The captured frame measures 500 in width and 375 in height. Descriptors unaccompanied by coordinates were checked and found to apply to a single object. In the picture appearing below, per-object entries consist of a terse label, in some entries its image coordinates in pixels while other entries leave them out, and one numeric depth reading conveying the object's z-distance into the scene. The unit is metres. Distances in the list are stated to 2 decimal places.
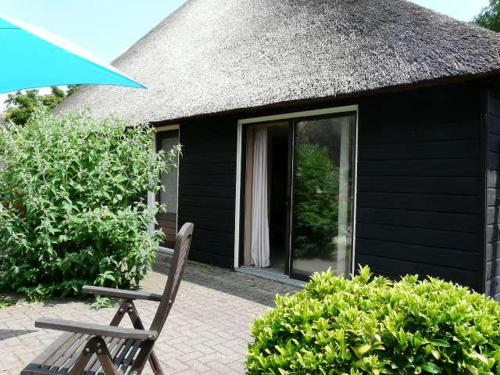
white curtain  6.36
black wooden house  4.10
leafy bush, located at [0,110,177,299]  4.53
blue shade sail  2.97
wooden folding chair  1.95
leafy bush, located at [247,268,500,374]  1.52
